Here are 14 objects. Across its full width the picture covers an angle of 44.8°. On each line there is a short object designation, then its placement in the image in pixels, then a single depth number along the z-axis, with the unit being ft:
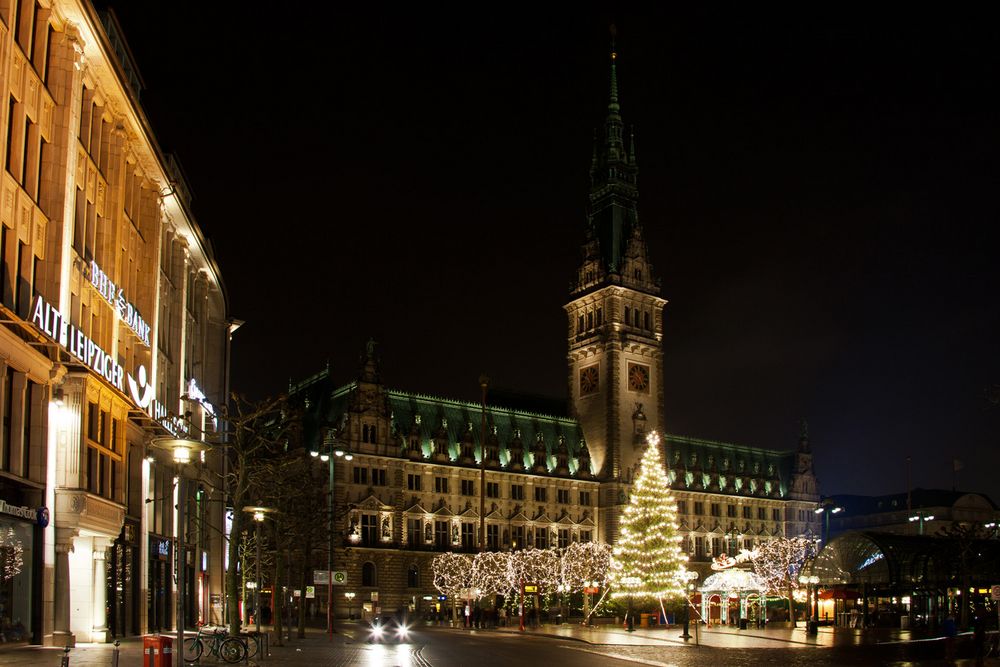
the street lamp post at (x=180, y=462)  92.68
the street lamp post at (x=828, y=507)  285.56
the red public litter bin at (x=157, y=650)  79.87
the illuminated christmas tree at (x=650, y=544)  267.18
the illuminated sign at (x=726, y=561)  277.85
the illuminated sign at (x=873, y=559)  277.66
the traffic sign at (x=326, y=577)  190.80
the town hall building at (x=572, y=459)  402.72
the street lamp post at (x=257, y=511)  158.10
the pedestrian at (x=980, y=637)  147.91
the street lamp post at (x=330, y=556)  197.56
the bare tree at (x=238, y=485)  151.64
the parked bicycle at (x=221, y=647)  116.26
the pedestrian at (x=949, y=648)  144.77
